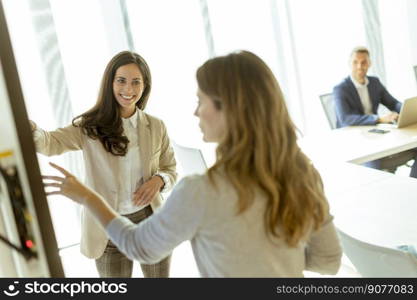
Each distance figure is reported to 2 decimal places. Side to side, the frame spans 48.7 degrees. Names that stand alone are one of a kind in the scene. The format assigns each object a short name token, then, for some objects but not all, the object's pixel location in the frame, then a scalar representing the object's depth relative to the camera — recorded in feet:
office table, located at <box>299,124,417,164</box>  9.09
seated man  11.43
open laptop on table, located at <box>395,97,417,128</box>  10.53
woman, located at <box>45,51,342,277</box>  2.94
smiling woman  5.82
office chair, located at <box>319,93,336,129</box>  12.59
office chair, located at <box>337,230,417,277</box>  3.93
